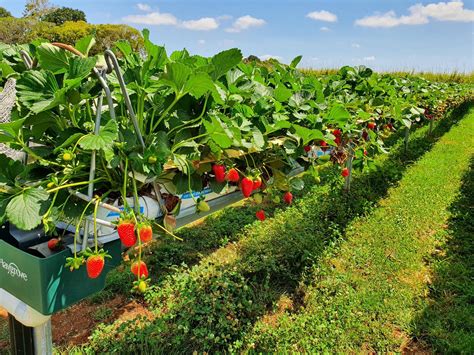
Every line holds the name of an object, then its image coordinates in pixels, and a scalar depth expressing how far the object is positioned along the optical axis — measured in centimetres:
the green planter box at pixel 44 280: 121
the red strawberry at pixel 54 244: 131
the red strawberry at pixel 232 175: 163
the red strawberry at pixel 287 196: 214
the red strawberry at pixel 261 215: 218
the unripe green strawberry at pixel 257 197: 205
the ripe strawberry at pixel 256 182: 179
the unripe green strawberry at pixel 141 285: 118
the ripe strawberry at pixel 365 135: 414
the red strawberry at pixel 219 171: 160
